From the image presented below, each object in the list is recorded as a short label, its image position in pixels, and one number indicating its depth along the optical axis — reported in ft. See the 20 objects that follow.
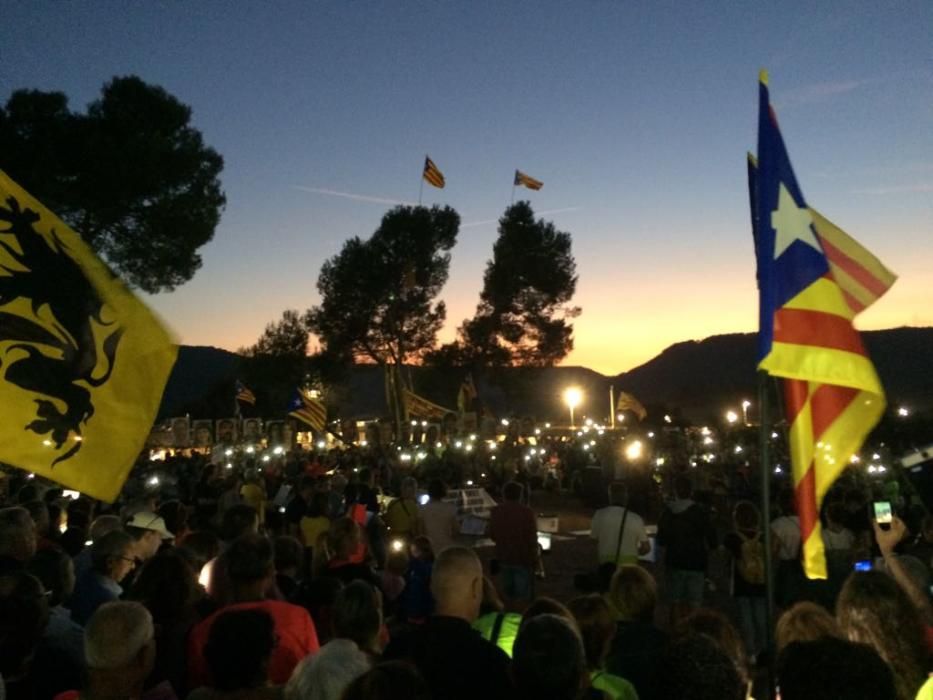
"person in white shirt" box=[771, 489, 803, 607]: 20.40
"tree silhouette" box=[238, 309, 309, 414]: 161.68
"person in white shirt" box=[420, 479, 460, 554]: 28.19
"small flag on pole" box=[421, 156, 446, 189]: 106.73
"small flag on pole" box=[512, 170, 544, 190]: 111.75
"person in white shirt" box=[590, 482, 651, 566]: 23.98
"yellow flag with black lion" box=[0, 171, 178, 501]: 12.13
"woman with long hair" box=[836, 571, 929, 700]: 10.20
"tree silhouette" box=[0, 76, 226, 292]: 66.03
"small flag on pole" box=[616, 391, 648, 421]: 90.58
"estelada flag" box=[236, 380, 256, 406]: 105.09
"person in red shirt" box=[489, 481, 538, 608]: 25.77
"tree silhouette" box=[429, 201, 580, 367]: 155.74
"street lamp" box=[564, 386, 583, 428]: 92.58
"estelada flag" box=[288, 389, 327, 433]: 83.46
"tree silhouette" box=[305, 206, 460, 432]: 153.69
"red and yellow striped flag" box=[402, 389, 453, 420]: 98.43
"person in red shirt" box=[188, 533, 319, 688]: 11.48
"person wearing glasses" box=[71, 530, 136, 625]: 15.64
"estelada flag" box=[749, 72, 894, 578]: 13.07
